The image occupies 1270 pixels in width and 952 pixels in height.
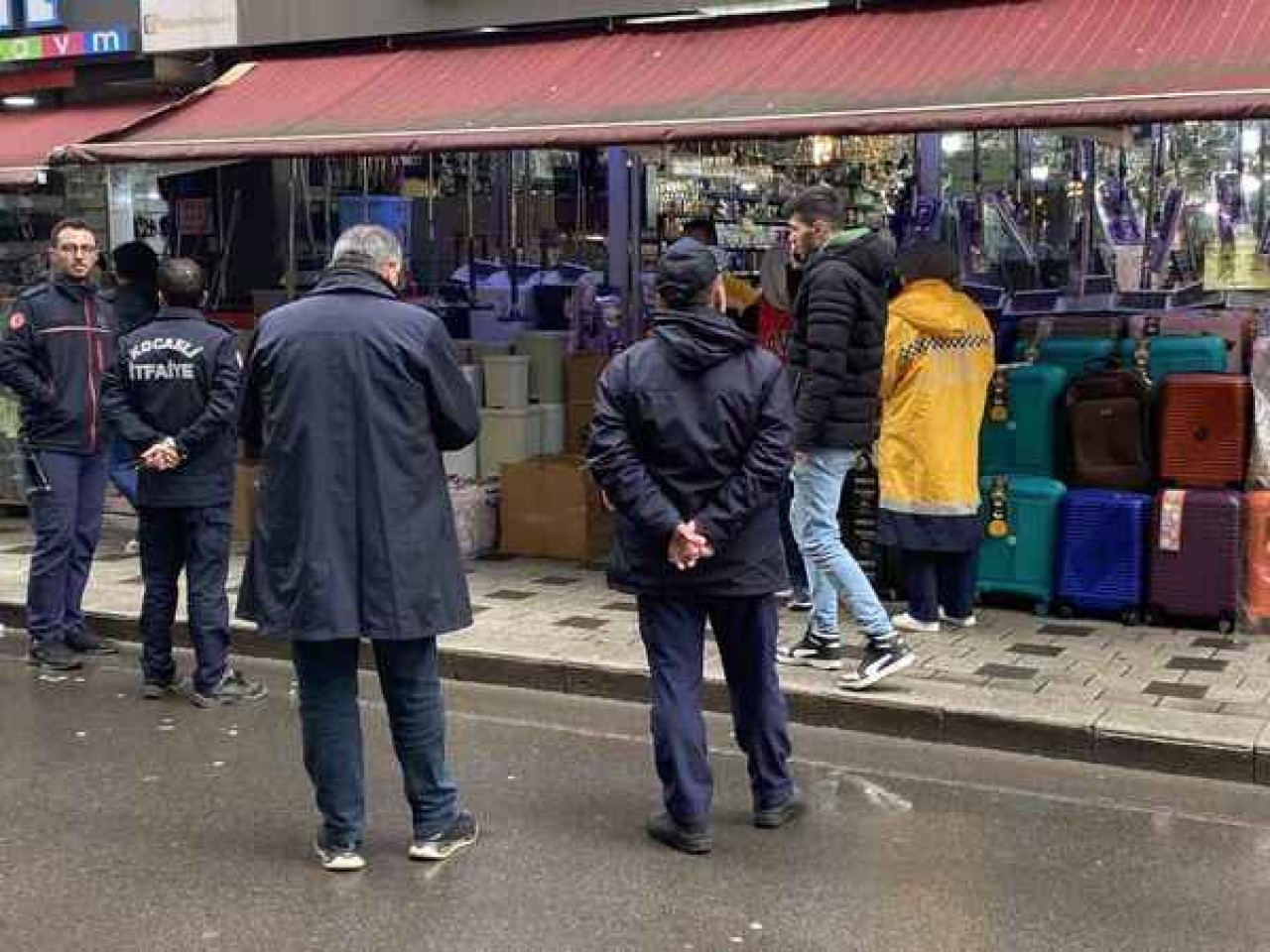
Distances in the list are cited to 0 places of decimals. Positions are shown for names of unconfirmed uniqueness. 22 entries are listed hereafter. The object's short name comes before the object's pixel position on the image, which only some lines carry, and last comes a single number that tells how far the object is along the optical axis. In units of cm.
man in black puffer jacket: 620
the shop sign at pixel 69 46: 1034
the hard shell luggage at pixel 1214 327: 766
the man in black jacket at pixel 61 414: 700
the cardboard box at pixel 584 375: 956
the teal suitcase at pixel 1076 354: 752
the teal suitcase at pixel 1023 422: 743
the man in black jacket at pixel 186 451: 631
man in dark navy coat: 437
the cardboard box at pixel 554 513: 891
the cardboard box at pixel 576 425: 955
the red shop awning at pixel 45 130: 956
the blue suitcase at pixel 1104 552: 716
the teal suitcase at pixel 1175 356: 741
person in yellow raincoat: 694
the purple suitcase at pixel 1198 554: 698
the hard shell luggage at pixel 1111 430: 727
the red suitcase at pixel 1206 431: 708
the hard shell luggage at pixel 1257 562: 696
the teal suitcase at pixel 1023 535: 736
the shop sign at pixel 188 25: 992
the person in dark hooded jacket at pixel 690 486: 459
